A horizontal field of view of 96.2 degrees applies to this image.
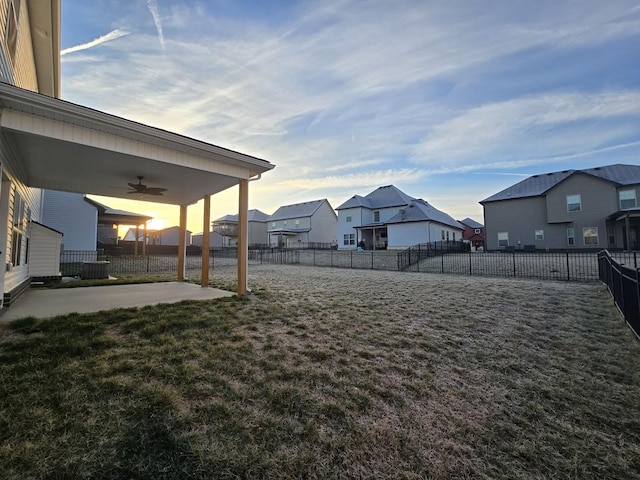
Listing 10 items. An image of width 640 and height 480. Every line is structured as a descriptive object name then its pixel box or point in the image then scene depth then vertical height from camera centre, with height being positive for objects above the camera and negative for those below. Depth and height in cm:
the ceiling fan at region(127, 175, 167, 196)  782 +185
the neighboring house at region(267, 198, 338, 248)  4125 +410
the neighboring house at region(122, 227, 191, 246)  4269 +296
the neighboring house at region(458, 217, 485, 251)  4779 +313
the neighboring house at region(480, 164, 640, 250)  2102 +302
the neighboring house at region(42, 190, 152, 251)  1788 +254
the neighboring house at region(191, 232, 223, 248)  4889 +255
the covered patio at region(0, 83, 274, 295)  439 +207
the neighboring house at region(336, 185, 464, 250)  2834 +315
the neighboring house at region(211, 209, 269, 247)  4481 +408
